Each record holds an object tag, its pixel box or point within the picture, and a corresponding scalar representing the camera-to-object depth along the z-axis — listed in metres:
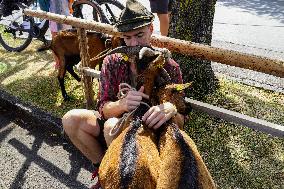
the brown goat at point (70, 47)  3.73
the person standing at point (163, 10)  4.59
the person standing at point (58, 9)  4.55
